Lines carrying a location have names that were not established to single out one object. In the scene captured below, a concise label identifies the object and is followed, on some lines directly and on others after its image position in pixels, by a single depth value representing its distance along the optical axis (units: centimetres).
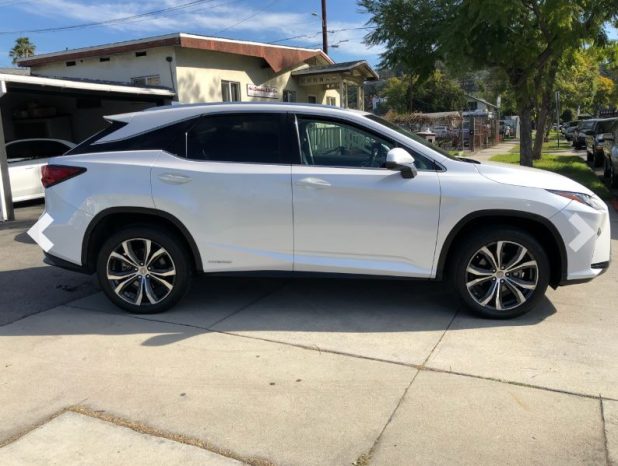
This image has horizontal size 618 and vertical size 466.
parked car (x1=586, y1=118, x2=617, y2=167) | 1737
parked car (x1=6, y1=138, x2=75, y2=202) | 1166
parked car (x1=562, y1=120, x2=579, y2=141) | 4111
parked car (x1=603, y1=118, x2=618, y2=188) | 1260
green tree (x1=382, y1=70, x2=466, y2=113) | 6950
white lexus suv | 452
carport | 1739
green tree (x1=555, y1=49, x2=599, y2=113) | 4257
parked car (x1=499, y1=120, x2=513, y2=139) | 5012
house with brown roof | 1477
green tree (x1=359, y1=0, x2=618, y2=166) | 1003
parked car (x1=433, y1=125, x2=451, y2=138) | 3189
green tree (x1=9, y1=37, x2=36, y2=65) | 5774
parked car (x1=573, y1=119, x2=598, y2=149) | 2783
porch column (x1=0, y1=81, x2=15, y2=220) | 1010
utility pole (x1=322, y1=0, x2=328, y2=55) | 2883
